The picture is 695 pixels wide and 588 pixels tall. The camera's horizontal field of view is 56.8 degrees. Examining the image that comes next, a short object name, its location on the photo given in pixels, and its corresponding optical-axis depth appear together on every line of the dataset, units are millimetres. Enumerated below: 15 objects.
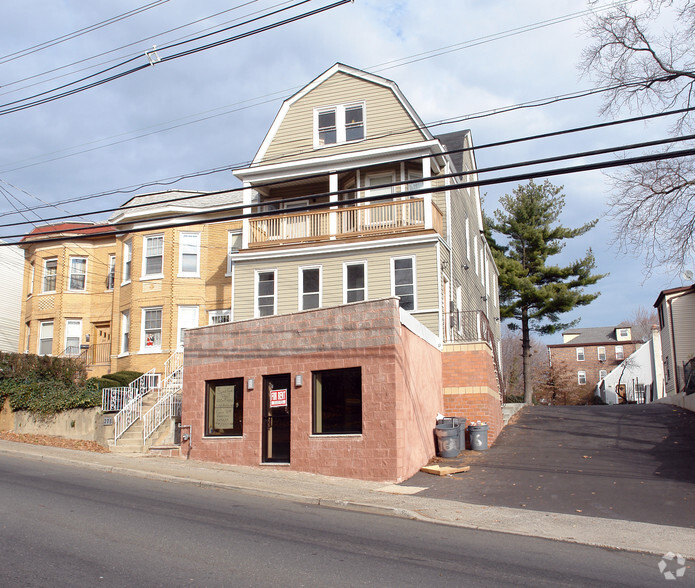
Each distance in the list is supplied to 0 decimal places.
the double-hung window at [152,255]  26453
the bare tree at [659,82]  19578
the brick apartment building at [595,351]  69750
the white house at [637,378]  44594
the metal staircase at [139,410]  18344
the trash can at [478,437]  16750
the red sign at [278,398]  15633
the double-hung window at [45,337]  29297
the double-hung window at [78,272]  29391
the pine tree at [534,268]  36688
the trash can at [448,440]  16203
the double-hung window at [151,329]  25797
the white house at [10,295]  36000
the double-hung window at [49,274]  29750
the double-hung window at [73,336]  28750
